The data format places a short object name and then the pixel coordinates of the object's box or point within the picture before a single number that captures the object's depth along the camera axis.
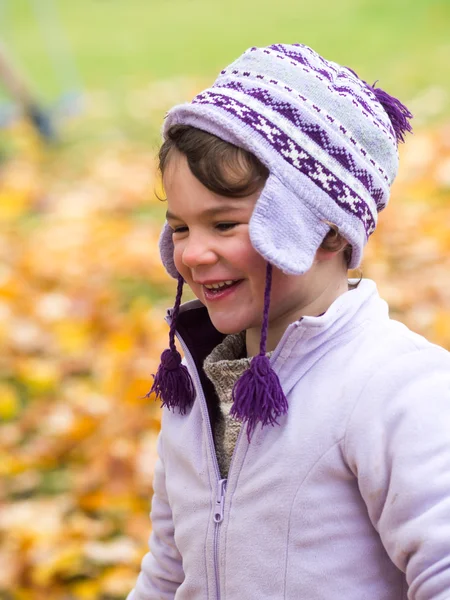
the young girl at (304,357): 2.75
